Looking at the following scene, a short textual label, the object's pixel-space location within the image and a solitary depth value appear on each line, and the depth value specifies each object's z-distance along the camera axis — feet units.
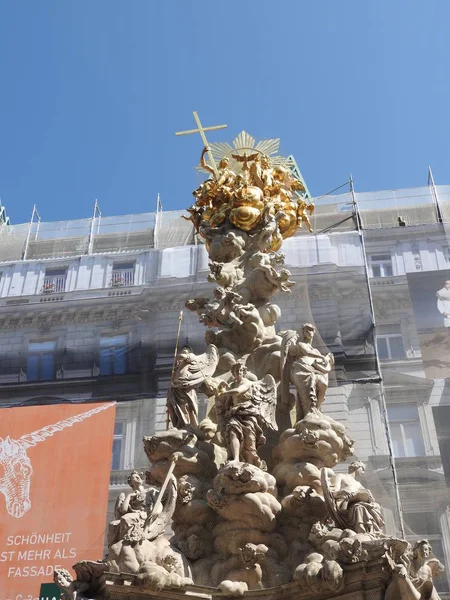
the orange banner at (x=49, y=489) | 35.50
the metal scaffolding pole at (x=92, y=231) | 53.71
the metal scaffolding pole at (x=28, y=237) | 54.03
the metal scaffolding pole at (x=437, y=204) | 49.61
